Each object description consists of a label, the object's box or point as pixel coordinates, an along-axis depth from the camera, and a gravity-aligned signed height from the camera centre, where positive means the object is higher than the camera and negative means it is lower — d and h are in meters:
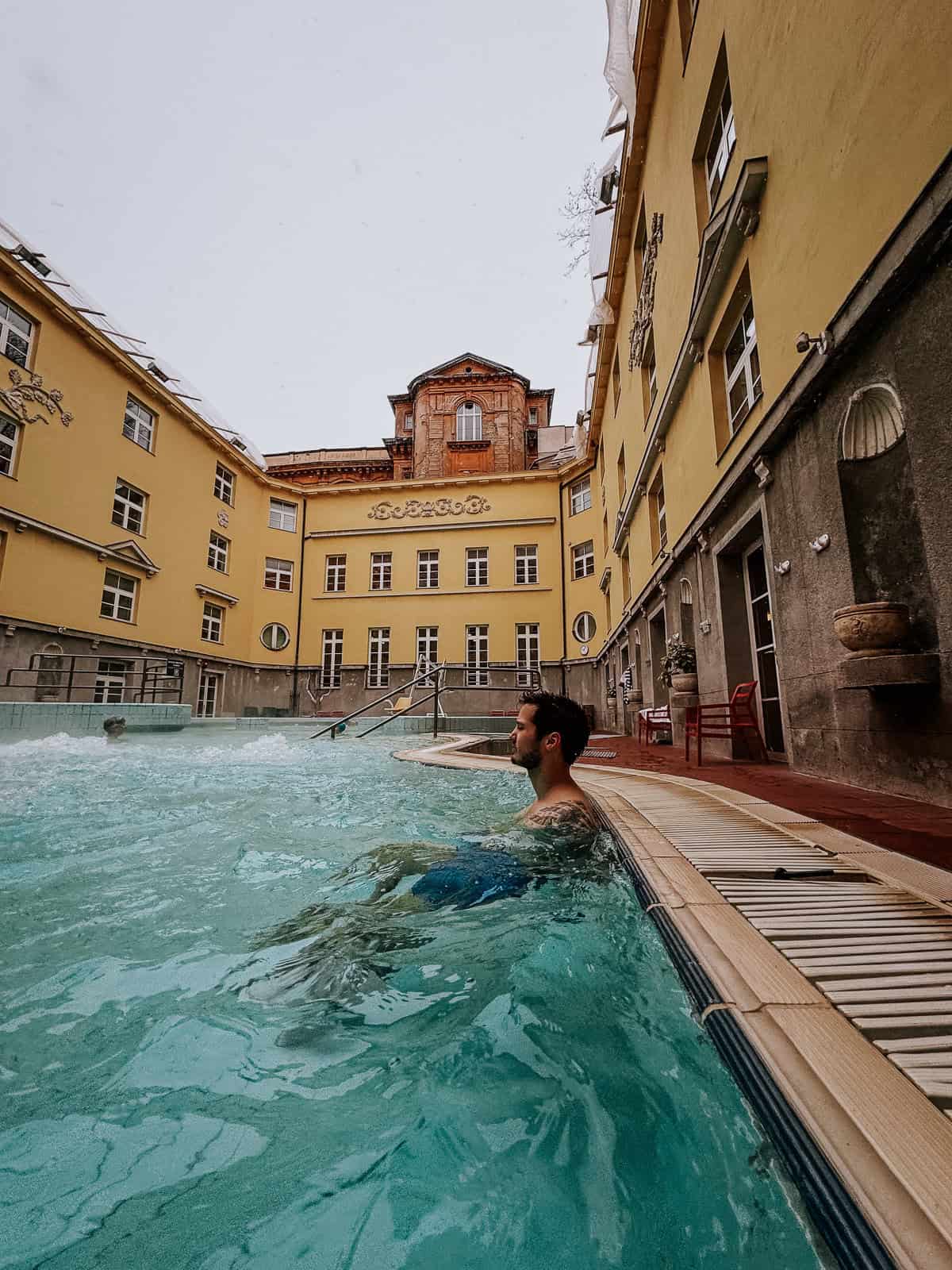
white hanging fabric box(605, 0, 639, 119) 8.30 +9.86
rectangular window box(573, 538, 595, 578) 21.41 +6.27
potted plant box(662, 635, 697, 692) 7.61 +0.77
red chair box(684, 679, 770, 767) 5.68 +0.02
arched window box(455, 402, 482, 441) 26.44 +14.11
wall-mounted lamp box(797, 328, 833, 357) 3.96 +2.75
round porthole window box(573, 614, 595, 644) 20.75 +3.56
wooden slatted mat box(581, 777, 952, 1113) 1.00 -0.52
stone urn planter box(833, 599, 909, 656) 3.18 +0.53
